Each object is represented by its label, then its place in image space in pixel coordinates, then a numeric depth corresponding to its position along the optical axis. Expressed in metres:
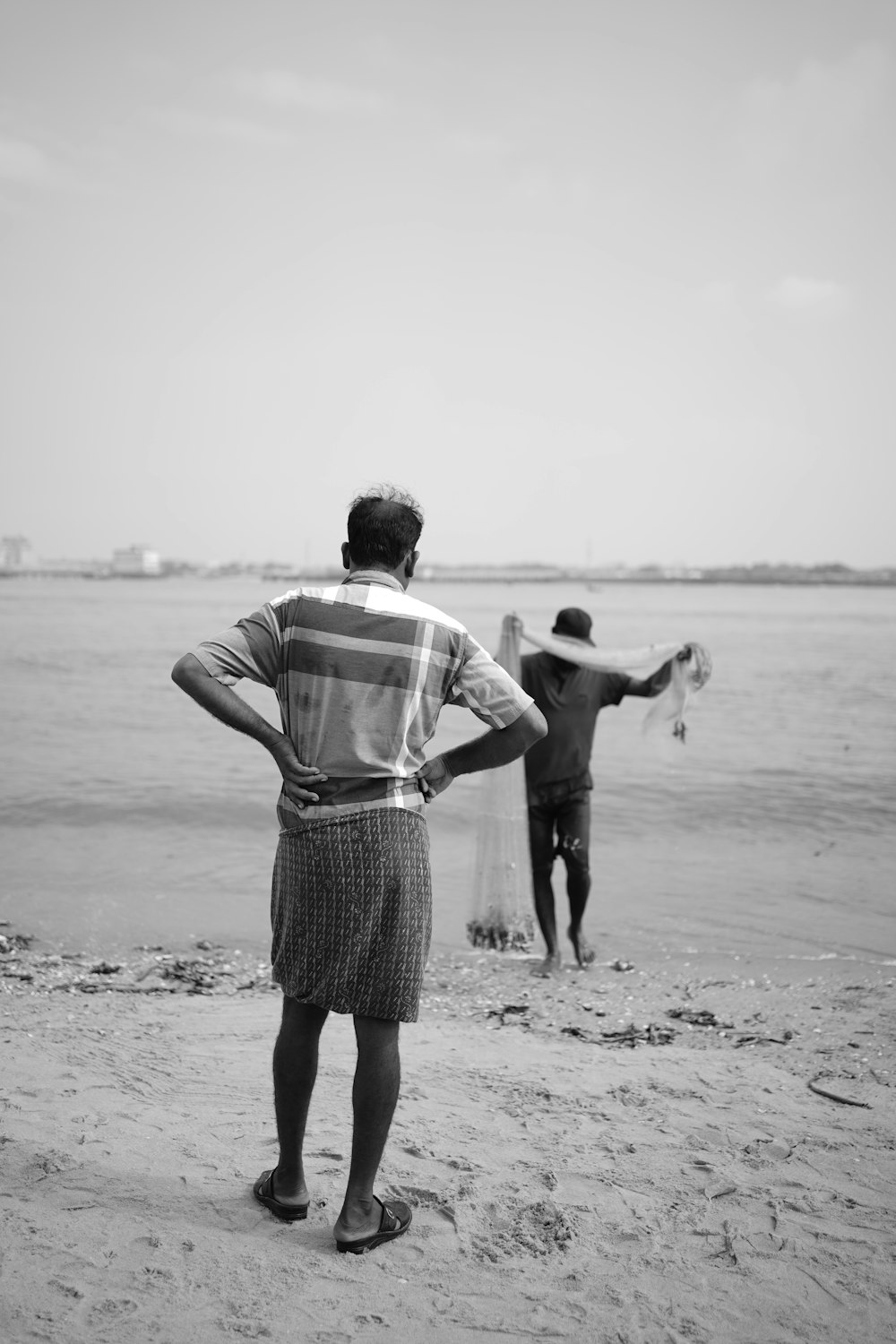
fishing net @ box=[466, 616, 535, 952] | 6.09
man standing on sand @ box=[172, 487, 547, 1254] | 2.48
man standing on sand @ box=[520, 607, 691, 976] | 5.72
